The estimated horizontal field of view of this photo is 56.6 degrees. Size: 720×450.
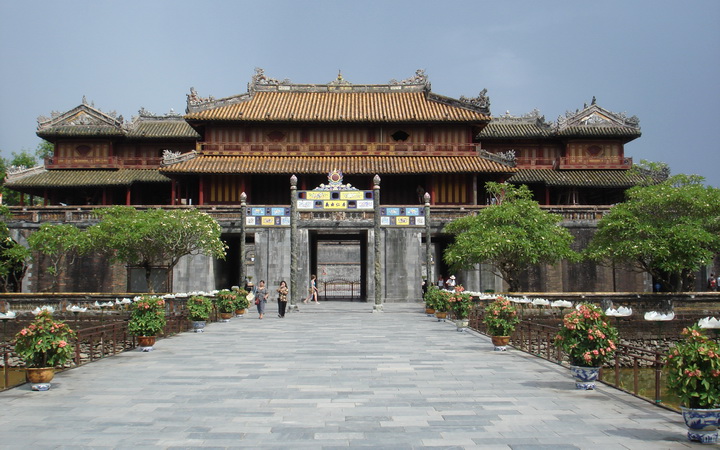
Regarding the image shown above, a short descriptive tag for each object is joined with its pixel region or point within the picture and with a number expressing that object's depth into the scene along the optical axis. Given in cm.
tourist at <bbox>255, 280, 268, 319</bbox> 2687
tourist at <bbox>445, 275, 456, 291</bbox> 3630
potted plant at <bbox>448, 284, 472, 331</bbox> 2189
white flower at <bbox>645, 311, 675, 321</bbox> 2261
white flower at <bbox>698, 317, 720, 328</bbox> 1823
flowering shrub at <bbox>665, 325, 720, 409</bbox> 833
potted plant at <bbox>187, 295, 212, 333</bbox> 2173
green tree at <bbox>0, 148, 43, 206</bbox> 5802
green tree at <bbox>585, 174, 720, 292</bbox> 2972
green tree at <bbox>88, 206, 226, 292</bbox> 3175
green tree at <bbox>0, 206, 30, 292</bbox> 3694
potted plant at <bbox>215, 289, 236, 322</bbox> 2563
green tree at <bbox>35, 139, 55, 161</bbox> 6462
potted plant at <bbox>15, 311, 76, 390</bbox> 1181
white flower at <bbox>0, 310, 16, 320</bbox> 2195
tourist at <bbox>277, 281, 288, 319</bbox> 2617
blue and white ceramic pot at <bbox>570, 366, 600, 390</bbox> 1173
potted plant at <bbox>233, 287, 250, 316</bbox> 2725
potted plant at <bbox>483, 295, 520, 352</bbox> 1670
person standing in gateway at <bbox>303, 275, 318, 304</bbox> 3641
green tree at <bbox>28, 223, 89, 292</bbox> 3403
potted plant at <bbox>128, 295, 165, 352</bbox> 1680
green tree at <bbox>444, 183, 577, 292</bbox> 3105
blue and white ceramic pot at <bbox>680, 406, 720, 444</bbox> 822
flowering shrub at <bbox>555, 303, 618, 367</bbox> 1177
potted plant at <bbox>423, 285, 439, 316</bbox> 2632
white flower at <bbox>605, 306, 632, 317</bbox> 2170
